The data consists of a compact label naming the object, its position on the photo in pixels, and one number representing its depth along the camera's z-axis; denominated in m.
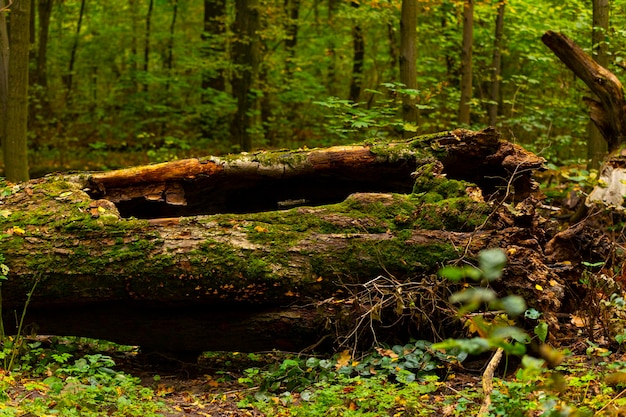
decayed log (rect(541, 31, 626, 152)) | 7.76
